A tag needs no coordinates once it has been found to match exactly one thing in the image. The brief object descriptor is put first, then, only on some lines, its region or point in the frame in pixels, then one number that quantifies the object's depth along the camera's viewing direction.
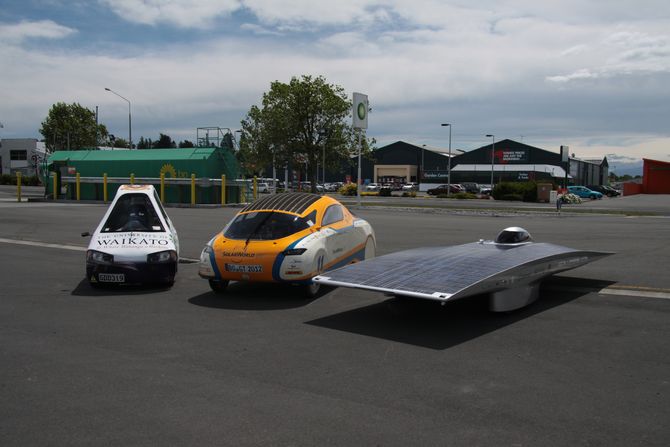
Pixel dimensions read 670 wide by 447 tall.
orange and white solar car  8.77
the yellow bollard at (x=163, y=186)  36.92
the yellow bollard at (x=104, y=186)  38.41
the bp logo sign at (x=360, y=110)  35.38
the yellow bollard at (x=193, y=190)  35.70
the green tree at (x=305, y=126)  54.91
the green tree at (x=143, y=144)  122.12
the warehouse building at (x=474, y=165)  99.00
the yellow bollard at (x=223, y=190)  36.28
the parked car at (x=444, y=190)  73.56
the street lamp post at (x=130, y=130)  53.50
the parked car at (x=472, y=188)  74.75
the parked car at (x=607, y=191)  76.00
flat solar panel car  6.97
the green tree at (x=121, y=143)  133.00
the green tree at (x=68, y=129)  87.06
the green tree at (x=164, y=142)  106.89
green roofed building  37.84
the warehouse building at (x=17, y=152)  103.44
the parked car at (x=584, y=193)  64.75
